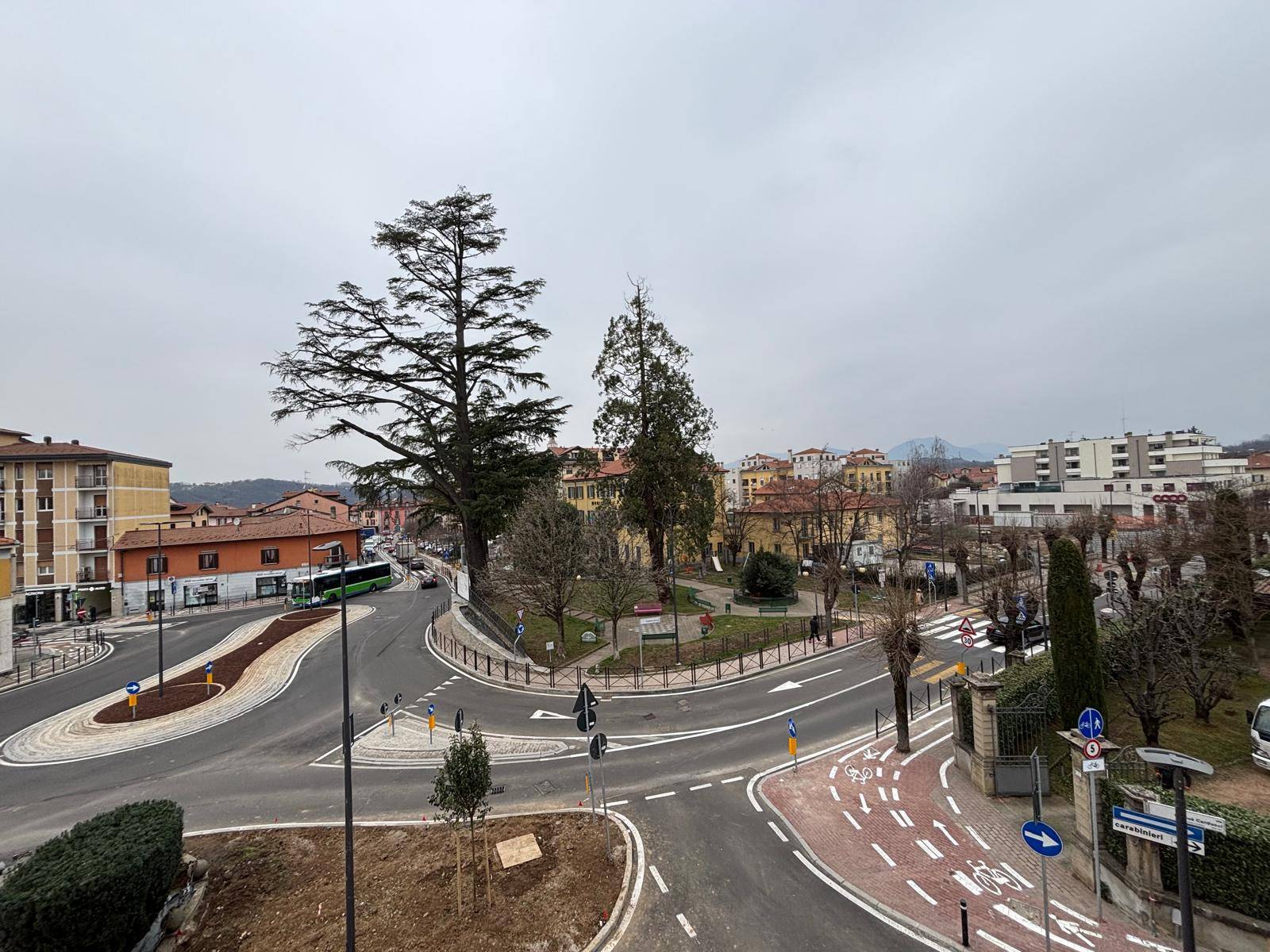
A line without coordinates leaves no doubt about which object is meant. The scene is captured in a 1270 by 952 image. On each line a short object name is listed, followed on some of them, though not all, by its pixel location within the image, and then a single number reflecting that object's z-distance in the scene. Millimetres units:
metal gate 12023
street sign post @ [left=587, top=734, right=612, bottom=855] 10062
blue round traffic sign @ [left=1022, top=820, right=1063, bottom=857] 6623
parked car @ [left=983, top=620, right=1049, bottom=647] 23062
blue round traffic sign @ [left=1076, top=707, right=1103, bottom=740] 8102
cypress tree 12453
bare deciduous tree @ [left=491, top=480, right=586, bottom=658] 22766
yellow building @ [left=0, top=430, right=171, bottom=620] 39969
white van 11623
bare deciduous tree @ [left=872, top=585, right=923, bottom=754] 13797
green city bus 38156
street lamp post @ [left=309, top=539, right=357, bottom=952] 7219
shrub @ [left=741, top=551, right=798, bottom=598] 34406
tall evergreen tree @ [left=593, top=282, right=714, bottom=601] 28969
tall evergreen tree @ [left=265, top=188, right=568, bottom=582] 26578
